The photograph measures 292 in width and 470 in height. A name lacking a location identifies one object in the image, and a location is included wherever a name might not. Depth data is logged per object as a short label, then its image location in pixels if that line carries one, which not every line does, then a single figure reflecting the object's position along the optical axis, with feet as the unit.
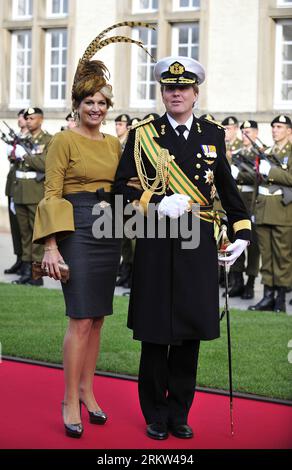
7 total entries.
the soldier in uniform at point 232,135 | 40.34
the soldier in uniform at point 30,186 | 40.34
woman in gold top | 18.10
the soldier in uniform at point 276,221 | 34.65
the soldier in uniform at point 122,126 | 42.78
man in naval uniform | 17.63
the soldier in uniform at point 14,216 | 42.47
